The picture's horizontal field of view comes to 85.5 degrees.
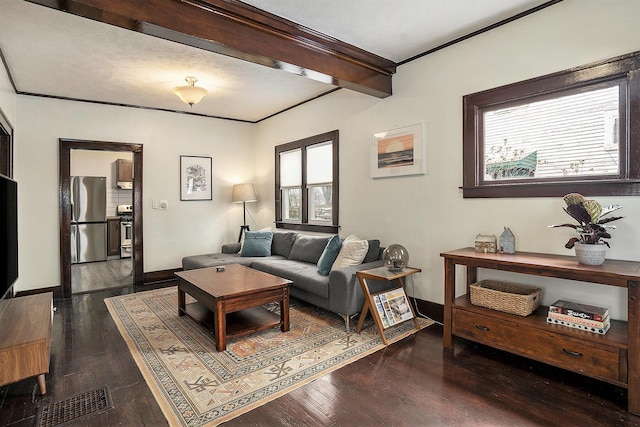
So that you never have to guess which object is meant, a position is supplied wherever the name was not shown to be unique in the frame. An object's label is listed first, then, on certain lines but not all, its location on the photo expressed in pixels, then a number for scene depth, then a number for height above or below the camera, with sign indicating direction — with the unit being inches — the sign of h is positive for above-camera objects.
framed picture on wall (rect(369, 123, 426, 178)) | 136.5 +24.8
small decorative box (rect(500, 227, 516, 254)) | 106.7 -9.7
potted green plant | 84.7 -4.4
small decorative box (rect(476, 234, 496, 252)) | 109.9 -10.3
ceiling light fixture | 150.3 +52.9
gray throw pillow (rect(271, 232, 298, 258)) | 192.4 -17.8
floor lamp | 225.3 +12.0
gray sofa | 124.3 -25.5
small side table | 116.3 -25.3
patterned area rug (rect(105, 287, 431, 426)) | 82.7 -44.2
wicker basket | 95.9 -25.1
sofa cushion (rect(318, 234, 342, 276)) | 143.6 -18.5
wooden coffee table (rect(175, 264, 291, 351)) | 111.7 -29.8
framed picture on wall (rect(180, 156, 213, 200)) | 217.2 +22.2
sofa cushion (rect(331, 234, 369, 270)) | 136.8 -17.0
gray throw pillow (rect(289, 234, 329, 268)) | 169.9 -18.4
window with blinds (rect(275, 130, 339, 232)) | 182.9 +16.4
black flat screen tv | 89.7 -6.2
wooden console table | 76.2 -30.9
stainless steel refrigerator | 273.4 -4.7
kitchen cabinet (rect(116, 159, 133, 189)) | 296.0 +34.3
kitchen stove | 298.0 -14.0
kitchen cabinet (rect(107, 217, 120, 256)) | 291.4 -19.6
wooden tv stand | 81.5 -31.9
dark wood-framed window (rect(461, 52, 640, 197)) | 90.4 +22.8
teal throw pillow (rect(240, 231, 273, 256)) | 194.4 -18.0
